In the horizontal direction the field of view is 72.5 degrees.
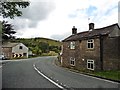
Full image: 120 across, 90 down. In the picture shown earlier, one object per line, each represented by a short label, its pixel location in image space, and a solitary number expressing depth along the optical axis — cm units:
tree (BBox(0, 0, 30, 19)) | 527
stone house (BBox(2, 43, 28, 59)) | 3208
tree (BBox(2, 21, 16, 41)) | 2211
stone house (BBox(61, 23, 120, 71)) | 1198
